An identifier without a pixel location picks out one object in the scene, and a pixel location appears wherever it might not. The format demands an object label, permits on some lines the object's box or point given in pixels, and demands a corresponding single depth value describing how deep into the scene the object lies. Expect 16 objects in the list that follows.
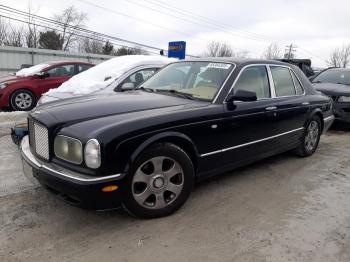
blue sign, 15.05
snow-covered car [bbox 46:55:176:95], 6.44
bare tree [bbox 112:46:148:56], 46.59
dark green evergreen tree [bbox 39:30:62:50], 40.66
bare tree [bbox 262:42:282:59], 61.20
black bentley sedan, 2.85
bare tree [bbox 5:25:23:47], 40.32
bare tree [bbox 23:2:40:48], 40.10
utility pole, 59.33
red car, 9.25
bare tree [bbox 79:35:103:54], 49.18
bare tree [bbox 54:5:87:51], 43.44
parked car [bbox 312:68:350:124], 7.84
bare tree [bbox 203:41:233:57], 57.12
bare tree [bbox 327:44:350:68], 55.83
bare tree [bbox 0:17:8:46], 39.81
